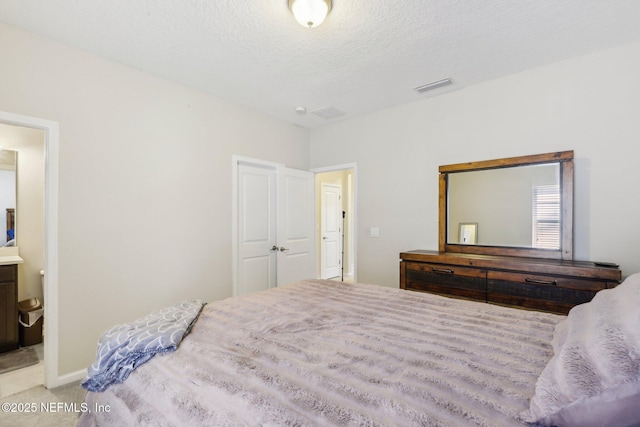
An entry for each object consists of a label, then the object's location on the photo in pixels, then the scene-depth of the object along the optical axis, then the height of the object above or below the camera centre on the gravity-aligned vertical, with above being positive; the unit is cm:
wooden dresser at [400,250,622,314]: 226 -57
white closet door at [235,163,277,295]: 371 -22
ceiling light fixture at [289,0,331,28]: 186 +128
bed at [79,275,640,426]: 80 -56
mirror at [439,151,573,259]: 265 +6
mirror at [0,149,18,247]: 330 +15
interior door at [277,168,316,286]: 410 -21
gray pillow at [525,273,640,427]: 70 -42
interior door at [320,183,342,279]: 611 -41
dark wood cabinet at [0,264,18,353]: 287 -95
